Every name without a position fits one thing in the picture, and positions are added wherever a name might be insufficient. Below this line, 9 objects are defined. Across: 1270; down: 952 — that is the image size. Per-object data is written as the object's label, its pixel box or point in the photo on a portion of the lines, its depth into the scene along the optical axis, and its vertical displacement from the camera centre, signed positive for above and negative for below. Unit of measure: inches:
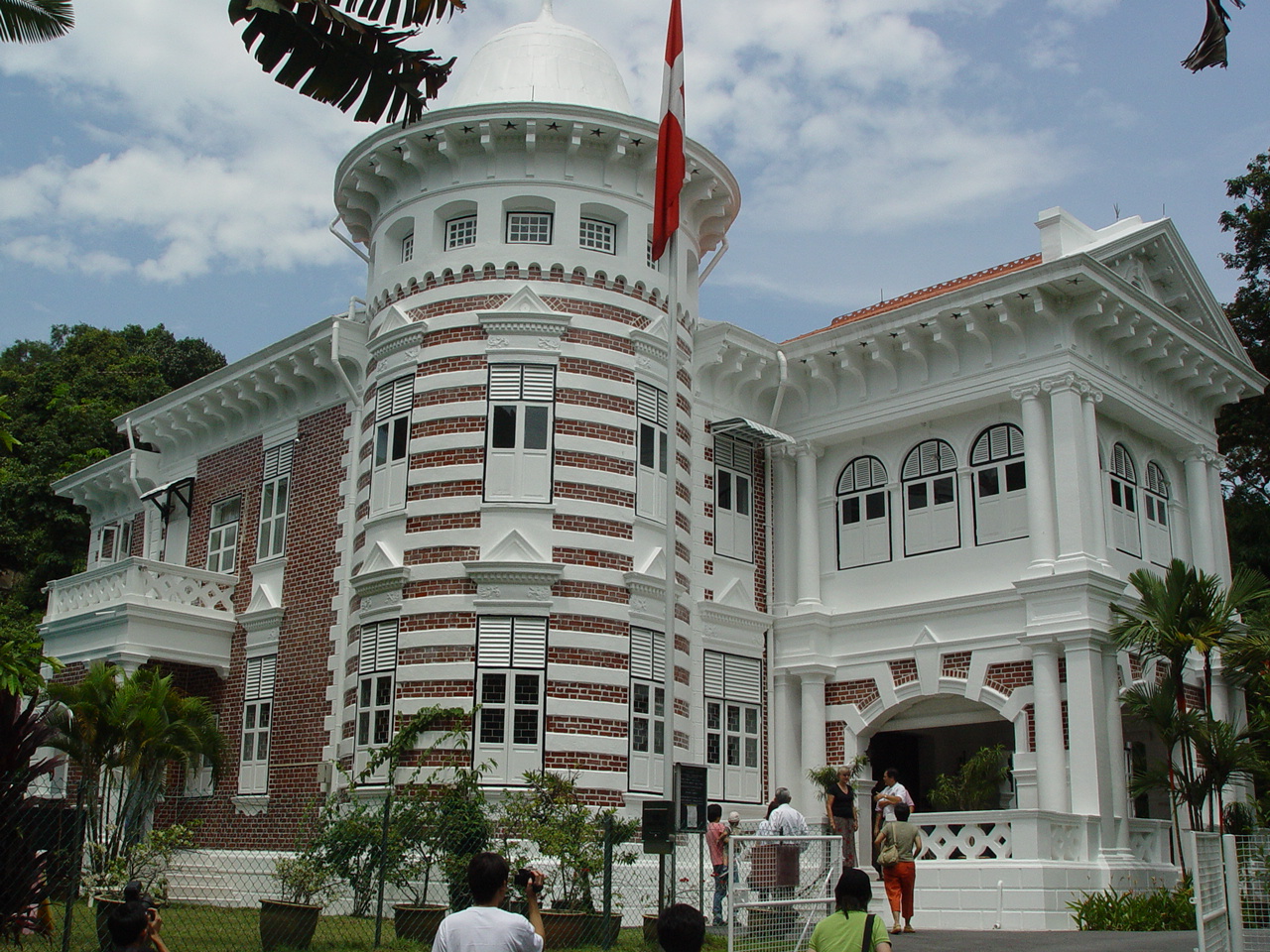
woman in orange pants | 618.8 -25.3
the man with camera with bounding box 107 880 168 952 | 286.4 -25.4
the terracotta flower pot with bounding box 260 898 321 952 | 539.5 -46.6
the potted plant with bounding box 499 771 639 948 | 560.7 -15.0
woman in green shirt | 293.7 -24.4
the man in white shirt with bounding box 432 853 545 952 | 261.7 -22.4
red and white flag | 676.1 +332.1
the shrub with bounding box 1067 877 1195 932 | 697.0 -50.6
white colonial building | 780.6 +196.8
